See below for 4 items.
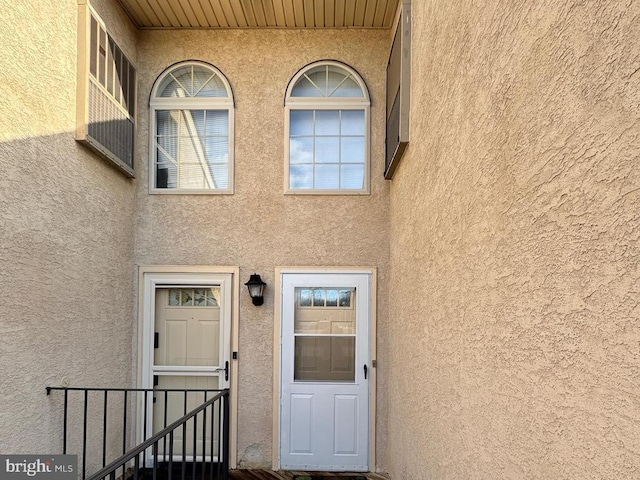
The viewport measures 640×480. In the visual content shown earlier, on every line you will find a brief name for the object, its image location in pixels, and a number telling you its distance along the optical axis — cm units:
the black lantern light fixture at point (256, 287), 388
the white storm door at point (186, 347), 399
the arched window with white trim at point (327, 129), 408
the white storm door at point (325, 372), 393
